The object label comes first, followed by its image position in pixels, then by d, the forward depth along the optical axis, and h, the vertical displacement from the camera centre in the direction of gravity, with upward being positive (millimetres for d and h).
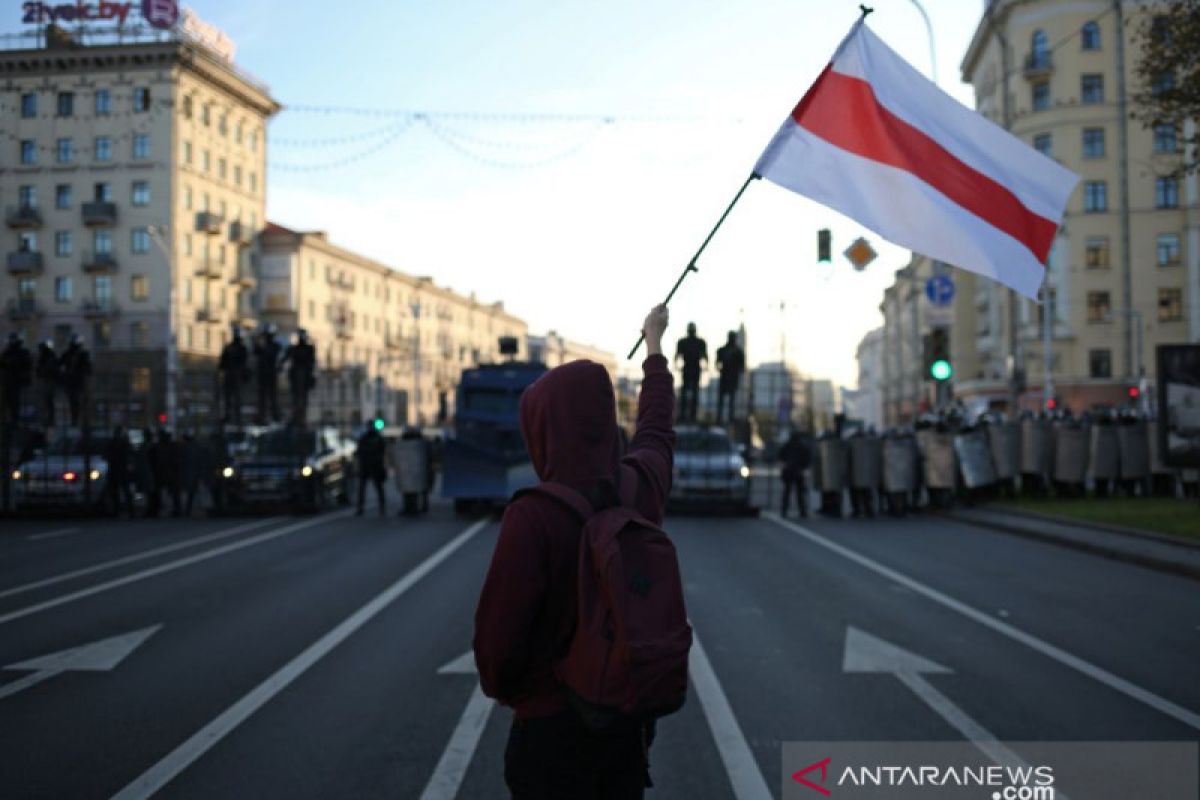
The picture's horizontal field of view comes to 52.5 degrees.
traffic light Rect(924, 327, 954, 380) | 23859 +1046
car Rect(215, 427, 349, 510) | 26141 -1320
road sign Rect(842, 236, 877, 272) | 25797 +3316
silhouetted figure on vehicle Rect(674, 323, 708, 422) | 27109 +1176
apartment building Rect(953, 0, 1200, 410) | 63531 +9593
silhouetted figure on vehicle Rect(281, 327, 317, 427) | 27703 +953
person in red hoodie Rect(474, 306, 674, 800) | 3018 -496
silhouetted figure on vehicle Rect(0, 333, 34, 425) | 26844 +915
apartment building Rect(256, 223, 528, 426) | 87625 +7479
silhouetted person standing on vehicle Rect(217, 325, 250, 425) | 27328 +957
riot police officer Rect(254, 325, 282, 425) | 28141 +1001
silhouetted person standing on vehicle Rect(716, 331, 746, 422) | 27219 +965
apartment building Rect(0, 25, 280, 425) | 27169 +7006
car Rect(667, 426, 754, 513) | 25453 -1486
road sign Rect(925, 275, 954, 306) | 28188 +2765
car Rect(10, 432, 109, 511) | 25438 -1426
